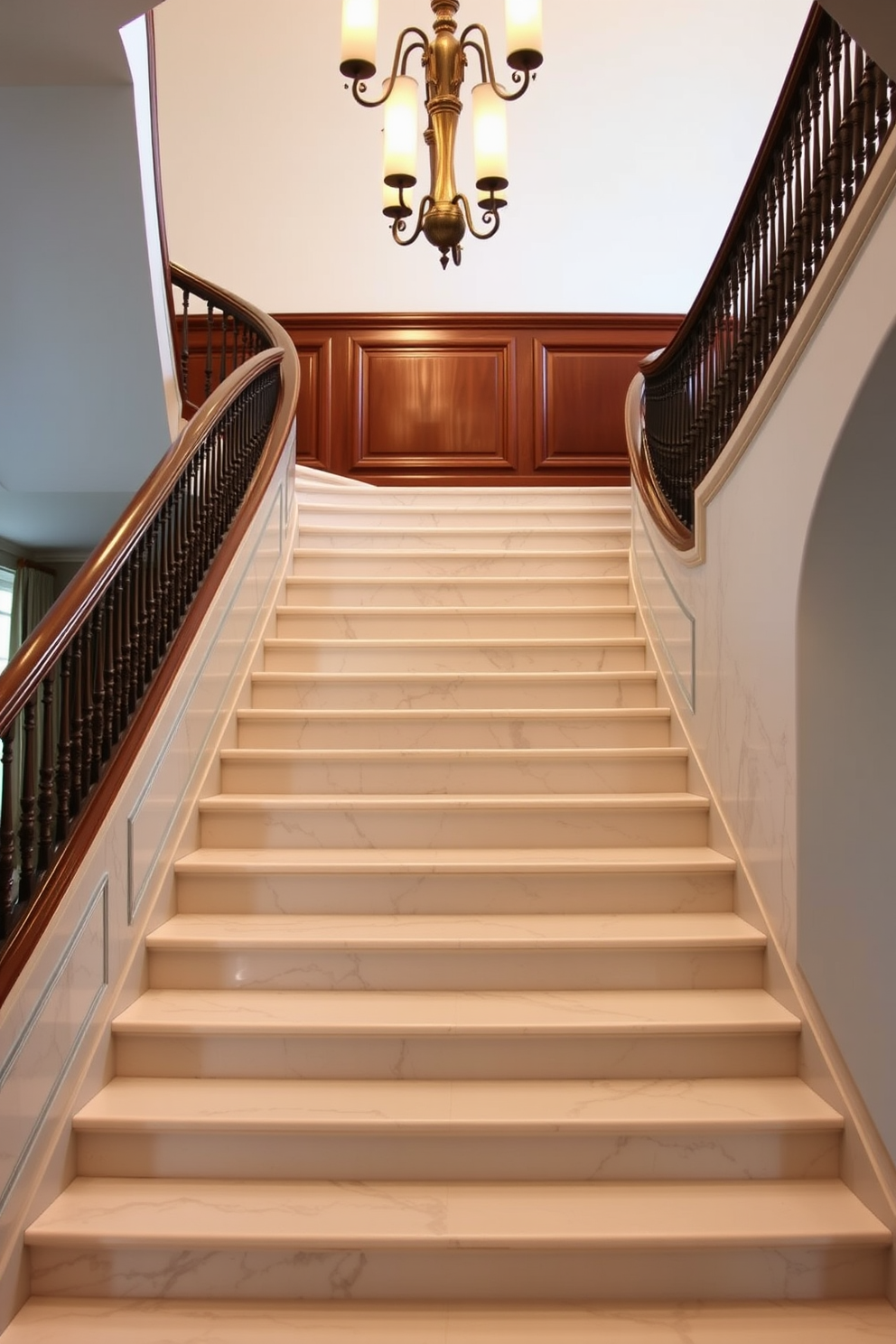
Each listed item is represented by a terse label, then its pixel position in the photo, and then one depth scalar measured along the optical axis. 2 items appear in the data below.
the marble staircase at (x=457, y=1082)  2.09
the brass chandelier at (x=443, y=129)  4.22
